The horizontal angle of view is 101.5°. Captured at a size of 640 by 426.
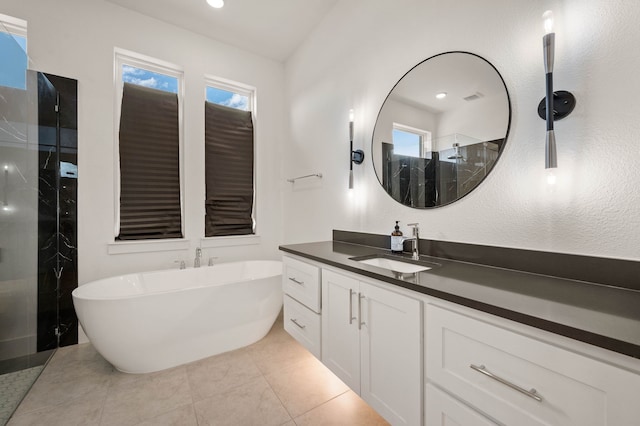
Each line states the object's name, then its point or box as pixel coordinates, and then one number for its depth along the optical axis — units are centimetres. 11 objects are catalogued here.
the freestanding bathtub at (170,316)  173
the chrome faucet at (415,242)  150
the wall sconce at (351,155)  203
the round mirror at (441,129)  128
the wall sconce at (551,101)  100
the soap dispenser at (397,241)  162
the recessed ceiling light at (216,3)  231
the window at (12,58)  169
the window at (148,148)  249
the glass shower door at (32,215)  172
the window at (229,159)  290
